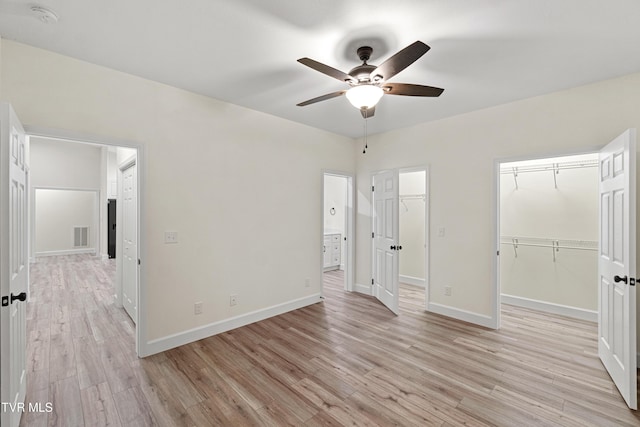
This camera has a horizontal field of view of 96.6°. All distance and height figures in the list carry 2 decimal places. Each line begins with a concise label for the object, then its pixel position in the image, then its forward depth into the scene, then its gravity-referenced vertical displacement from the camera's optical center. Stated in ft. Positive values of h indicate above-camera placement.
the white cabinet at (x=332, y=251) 22.22 -3.05
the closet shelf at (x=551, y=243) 12.65 -1.38
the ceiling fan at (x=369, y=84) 6.53 +3.29
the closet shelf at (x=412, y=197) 18.18 +1.12
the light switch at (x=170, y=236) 9.86 -0.82
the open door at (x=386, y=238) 13.64 -1.23
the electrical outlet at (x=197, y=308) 10.53 -3.52
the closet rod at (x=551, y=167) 12.61 +2.26
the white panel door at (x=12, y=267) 5.26 -1.12
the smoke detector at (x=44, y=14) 5.98 +4.29
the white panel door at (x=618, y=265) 7.02 -1.38
